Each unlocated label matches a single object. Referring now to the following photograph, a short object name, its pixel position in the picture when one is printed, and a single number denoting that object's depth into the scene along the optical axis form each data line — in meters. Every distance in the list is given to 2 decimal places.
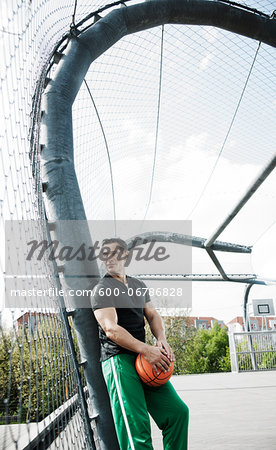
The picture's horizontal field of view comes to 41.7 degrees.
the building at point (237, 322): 88.57
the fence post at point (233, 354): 13.12
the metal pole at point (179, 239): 14.55
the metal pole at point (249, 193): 9.53
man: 1.99
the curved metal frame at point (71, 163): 2.25
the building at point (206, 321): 98.84
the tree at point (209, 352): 42.44
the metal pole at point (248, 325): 13.46
